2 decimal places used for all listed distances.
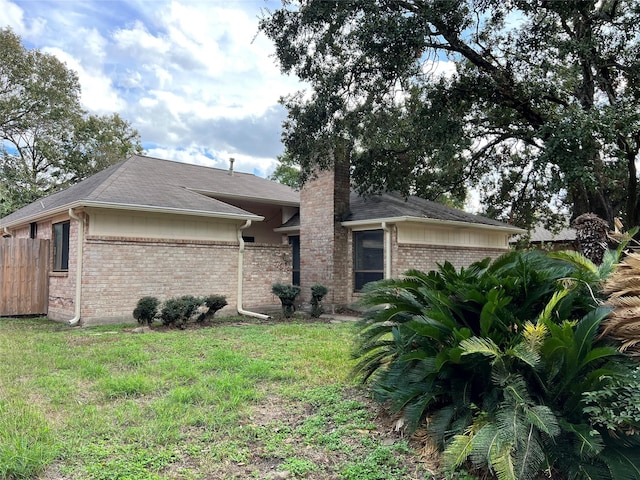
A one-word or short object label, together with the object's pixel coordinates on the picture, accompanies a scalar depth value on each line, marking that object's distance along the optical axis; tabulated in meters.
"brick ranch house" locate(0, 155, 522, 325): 9.88
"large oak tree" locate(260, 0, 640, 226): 8.81
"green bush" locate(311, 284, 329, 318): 11.53
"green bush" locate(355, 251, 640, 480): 2.59
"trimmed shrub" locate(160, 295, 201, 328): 9.30
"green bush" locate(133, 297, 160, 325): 9.31
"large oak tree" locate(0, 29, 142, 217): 23.84
